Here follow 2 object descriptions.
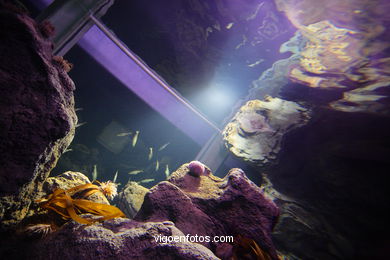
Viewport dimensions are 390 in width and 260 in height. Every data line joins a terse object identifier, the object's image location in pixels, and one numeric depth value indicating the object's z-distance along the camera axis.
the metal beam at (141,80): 5.98
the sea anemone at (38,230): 2.00
